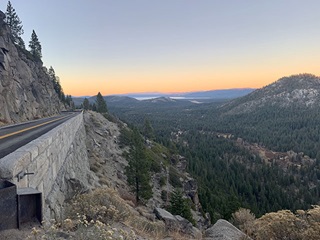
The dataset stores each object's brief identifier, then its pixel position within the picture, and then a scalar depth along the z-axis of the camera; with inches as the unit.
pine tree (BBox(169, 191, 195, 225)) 1029.2
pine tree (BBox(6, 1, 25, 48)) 2659.9
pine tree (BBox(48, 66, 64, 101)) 3705.0
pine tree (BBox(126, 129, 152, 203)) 1225.1
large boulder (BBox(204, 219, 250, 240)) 403.0
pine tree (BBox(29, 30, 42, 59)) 3021.9
